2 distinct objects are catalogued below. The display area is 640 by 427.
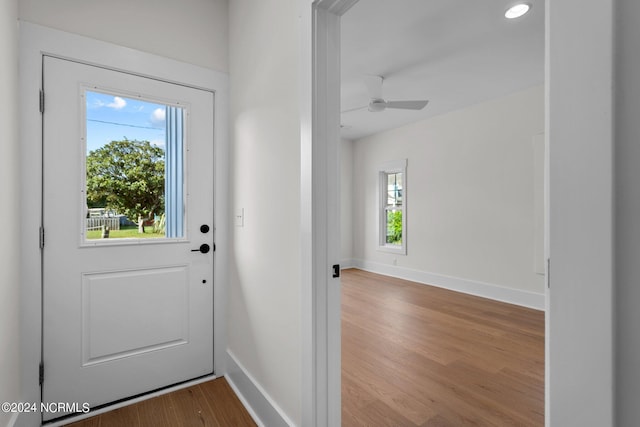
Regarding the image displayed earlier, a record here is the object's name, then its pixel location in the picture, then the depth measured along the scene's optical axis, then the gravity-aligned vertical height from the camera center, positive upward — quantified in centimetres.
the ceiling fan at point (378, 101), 329 +123
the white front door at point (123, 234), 175 -12
